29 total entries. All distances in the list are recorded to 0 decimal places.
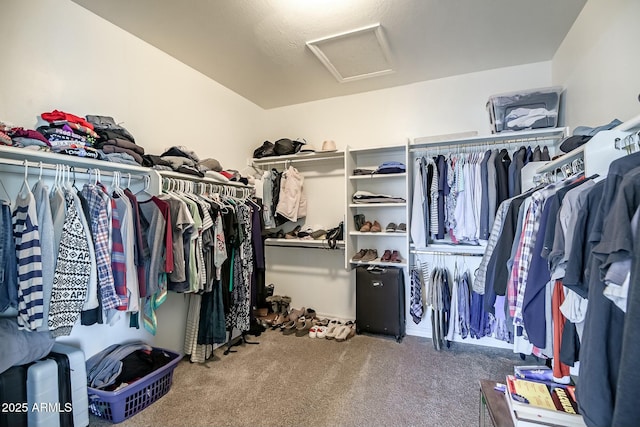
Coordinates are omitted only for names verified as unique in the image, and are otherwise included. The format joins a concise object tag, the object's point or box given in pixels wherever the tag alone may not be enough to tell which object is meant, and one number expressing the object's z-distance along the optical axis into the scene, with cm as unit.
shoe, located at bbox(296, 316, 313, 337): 311
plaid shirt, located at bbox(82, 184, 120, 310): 165
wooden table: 110
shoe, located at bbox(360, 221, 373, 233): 302
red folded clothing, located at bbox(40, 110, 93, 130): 168
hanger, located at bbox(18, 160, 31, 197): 145
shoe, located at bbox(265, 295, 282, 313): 348
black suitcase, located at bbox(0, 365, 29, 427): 137
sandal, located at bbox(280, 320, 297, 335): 315
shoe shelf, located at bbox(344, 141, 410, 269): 298
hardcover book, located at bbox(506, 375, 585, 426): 101
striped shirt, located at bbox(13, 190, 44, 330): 137
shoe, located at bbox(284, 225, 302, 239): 338
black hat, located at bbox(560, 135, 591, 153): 141
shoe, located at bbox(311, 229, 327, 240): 325
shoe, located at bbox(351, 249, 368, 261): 309
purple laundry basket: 172
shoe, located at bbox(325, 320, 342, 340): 297
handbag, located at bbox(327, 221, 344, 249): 311
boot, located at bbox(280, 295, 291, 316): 347
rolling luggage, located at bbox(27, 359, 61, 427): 146
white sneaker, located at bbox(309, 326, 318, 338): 302
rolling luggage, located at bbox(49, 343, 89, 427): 162
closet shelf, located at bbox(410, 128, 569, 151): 245
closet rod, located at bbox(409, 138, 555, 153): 269
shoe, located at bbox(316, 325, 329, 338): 300
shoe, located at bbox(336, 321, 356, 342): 292
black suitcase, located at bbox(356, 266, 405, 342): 292
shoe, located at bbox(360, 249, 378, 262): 304
